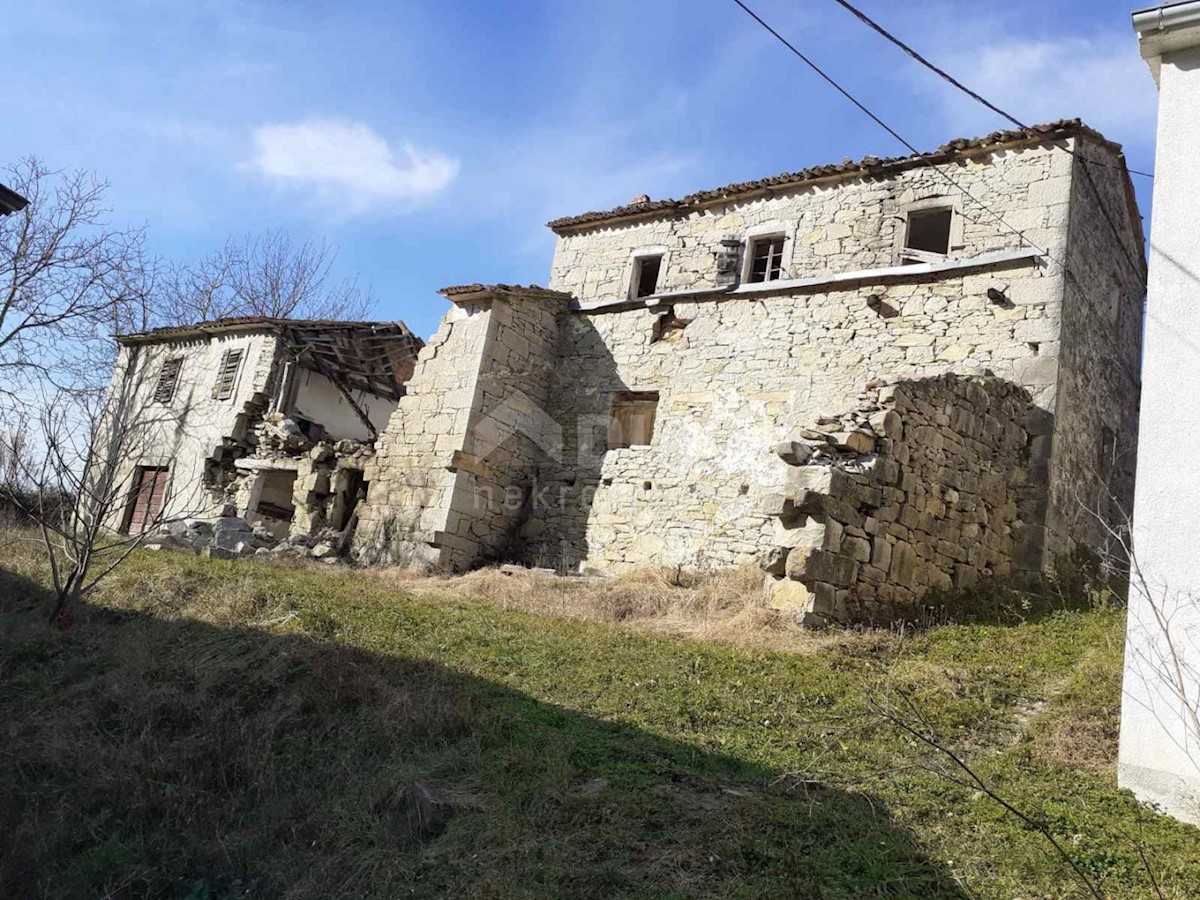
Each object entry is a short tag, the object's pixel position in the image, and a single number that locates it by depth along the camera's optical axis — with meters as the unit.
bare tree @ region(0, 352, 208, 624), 8.75
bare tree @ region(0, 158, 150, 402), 16.48
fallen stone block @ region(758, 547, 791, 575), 8.50
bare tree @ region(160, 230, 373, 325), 26.30
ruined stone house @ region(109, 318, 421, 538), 17.23
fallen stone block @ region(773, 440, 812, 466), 8.77
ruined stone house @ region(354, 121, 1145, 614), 9.37
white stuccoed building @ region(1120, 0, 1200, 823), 4.55
